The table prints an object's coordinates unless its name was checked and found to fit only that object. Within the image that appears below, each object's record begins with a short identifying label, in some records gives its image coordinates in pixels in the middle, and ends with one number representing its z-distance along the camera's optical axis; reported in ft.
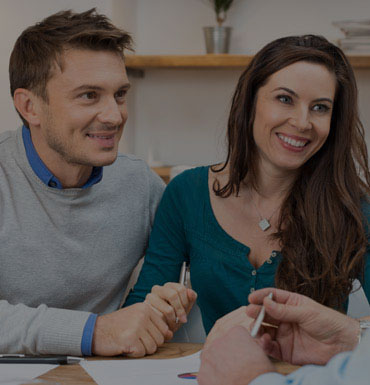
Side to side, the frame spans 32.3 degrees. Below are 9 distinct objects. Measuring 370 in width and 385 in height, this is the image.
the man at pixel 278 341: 3.01
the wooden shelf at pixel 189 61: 10.36
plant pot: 10.65
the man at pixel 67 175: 5.24
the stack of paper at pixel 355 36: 10.08
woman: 5.38
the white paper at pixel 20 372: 3.56
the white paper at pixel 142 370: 3.68
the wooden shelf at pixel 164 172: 10.79
